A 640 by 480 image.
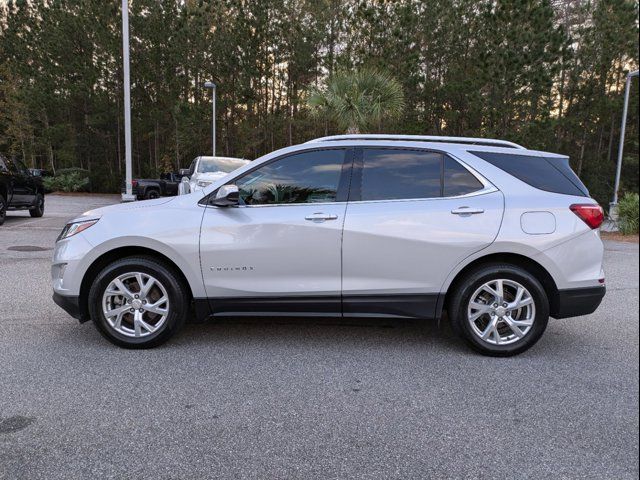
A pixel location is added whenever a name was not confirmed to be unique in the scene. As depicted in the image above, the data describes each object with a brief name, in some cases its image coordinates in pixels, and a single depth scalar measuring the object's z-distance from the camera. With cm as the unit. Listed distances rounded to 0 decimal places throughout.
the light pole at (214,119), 2811
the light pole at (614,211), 1459
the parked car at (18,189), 1291
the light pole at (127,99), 1770
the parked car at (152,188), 2042
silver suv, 416
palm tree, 1967
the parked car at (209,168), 1259
